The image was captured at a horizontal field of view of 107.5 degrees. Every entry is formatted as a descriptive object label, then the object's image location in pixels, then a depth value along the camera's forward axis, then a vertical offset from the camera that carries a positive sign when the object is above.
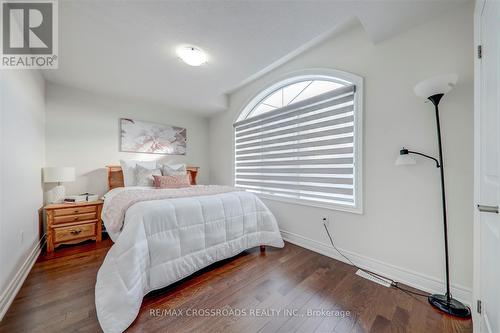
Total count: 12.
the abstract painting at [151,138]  3.35 +0.56
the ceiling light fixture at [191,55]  2.07 +1.30
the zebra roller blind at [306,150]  2.11 +0.22
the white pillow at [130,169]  3.00 -0.05
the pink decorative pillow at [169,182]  2.82 -0.25
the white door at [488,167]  0.86 -0.01
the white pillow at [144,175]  2.96 -0.15
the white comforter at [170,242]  1.27 -0.72
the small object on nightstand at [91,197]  2.70 -0.46
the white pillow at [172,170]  3.15 -0.07
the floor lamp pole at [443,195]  1.37 -0.23
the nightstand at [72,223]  2.29 -0.75
